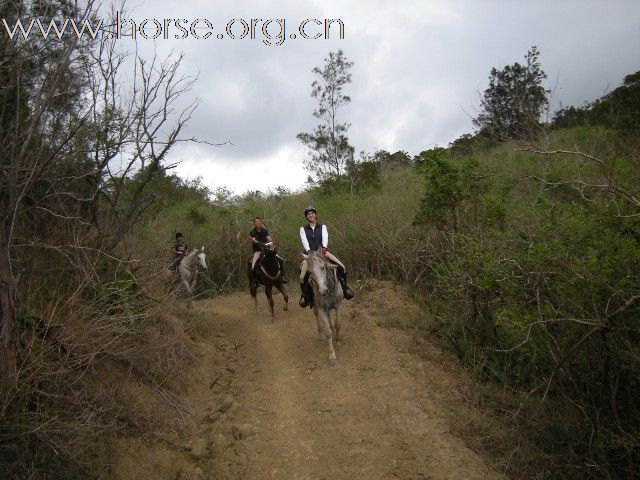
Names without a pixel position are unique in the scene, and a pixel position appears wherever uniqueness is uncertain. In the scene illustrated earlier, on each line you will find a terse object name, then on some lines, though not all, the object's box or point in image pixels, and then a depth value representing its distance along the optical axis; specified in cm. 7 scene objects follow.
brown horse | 1116
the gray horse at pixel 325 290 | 813
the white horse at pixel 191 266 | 1260
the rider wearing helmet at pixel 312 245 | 891
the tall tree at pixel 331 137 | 2102
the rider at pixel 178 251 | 1328
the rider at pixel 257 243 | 1181
